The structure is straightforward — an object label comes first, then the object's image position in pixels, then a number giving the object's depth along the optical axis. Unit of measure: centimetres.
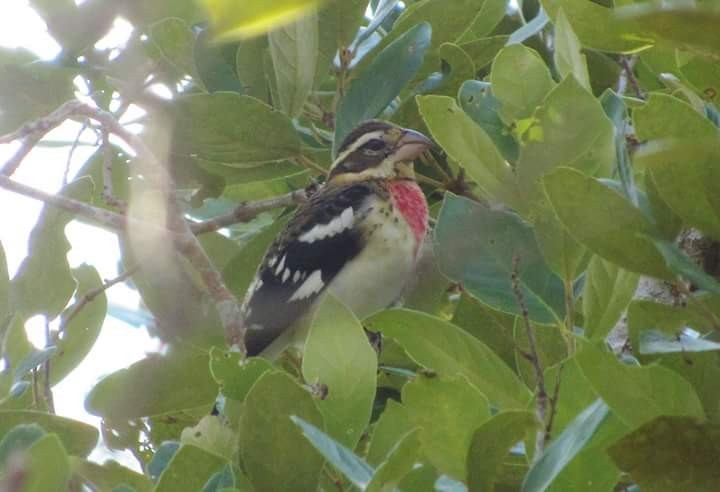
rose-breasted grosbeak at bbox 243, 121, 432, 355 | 759
